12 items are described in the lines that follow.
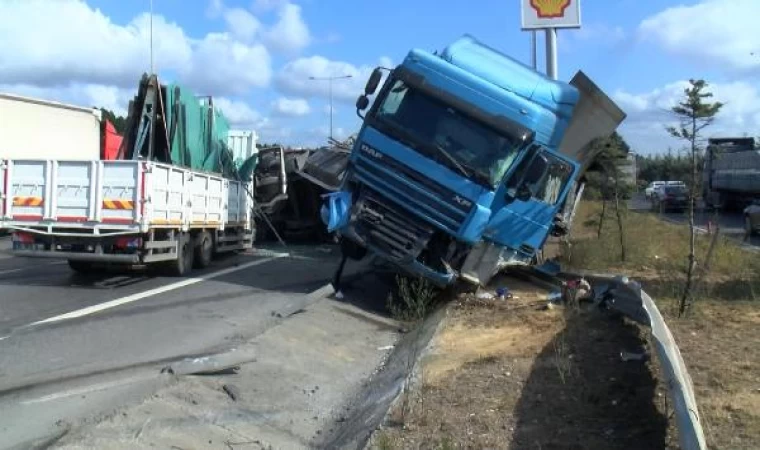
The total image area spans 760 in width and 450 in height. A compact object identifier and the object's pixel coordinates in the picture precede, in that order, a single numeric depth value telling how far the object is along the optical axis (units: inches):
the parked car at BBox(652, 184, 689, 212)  1790.1
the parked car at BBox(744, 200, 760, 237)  1027.9
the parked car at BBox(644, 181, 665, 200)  2496.4
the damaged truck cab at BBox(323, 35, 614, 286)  436.8
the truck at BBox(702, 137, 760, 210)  1458.5
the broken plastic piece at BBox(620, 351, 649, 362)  282.8
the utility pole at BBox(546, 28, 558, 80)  791.7
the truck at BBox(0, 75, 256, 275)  500.4
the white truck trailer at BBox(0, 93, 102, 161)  915.4
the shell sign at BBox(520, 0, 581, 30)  780.0
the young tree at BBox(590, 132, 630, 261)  690.9
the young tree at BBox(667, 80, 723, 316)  422.9
